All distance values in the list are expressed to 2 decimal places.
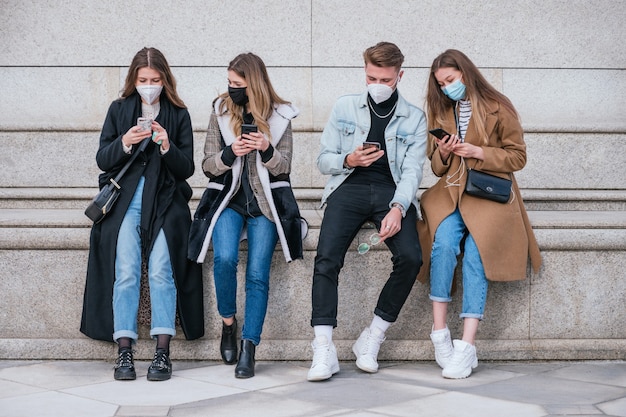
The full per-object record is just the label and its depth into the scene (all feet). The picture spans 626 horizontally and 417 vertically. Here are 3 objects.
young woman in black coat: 17.57
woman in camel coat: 17.87
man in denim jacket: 17.35
